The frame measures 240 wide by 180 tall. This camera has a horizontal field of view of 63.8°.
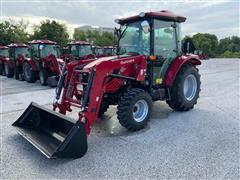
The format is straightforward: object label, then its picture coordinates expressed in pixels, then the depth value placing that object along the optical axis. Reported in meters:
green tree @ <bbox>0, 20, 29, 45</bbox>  24.41
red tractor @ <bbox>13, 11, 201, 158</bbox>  2.95
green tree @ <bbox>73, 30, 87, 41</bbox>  31.71
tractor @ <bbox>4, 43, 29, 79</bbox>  10.35
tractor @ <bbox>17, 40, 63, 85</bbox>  7.94
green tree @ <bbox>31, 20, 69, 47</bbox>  24.74
